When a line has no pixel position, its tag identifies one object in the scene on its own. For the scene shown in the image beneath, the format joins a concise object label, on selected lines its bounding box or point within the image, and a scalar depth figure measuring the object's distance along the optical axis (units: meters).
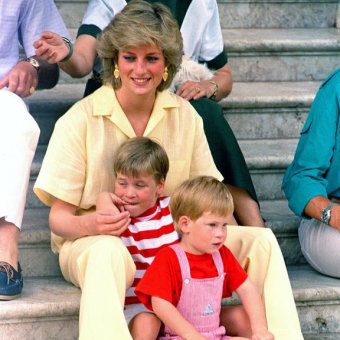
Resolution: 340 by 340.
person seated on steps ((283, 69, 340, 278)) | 7.66
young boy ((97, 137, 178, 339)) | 6.77
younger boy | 6.48
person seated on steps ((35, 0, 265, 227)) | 7.68
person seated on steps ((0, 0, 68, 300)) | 6.95
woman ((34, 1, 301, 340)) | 6.76
